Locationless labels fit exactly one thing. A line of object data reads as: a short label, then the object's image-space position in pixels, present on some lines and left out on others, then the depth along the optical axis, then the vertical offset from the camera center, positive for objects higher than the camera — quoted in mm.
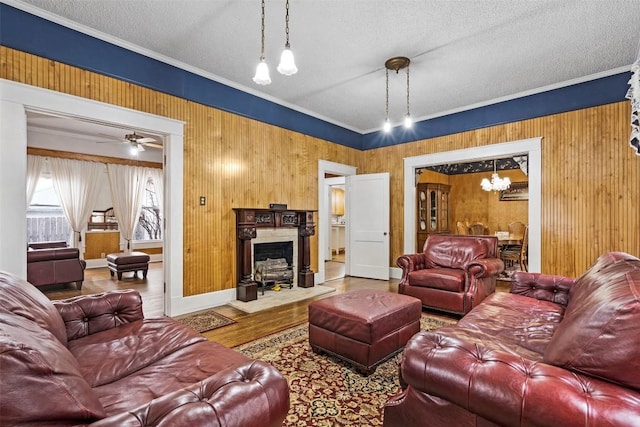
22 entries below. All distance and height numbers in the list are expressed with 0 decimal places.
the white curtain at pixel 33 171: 6219 +939
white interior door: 5656 -213
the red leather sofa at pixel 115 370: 736 -581
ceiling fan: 5480 +1554
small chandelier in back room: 6715 +694
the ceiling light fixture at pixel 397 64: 3451 +1796
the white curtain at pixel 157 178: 8023 +1012
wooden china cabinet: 7320 +101
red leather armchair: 3441 -725
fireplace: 4176 -350
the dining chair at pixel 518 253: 5961 -829
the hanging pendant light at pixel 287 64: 2062 +1054
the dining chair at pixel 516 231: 6503 -381
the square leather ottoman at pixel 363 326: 2184 -875
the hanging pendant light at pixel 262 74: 2182 +1040
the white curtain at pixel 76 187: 6594 +644
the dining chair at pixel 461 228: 7147 -343
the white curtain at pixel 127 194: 7356 +525
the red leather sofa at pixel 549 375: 902 -558
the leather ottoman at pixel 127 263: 5516 -901
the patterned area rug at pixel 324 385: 1765 -1196
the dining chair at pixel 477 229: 7363 -377
